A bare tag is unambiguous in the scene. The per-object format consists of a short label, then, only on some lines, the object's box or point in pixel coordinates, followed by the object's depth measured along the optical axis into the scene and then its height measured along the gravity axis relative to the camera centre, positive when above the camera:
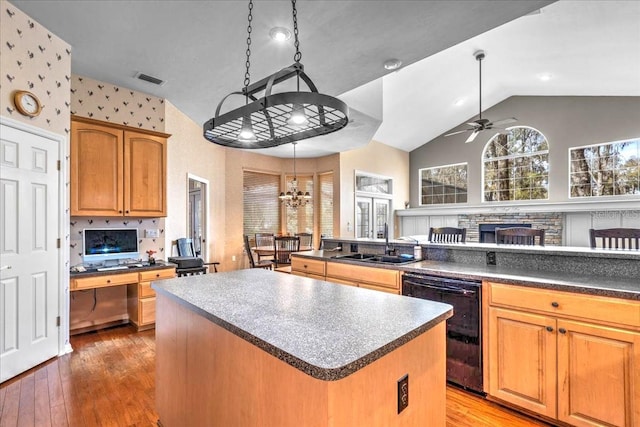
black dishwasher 2.16 -0.80
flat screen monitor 3.42 -0.32
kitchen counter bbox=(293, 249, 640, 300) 1.69 -0.40
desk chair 4.06 -0.54
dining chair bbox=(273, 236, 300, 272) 5.89 -0.65
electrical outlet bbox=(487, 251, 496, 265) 2.53 -0.35
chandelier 6.56 +0.39
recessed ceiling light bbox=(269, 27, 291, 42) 2.54 +1.52
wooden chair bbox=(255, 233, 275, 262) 6.75 -0.54
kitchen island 0.90 -0.49
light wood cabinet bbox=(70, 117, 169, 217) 3.23 +0.52
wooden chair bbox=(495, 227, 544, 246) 2.94 -0.21
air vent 3.40 +1.54
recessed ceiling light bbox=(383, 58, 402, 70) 3.06 +1.52
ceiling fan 5.02 +1.47
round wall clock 2.50 +0.94
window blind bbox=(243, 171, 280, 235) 6.84 +0.30
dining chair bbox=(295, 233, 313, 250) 7.22 -0.58
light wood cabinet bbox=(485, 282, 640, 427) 1.62 -0.80
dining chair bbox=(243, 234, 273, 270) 5.95 -0.90
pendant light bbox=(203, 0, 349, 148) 1.27 +0.46
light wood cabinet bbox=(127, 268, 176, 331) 3.52 -0.95
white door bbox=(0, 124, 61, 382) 2.45 -0.29
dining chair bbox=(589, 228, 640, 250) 2.51 -0.18
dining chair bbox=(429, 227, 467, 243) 3.86 -0.25
